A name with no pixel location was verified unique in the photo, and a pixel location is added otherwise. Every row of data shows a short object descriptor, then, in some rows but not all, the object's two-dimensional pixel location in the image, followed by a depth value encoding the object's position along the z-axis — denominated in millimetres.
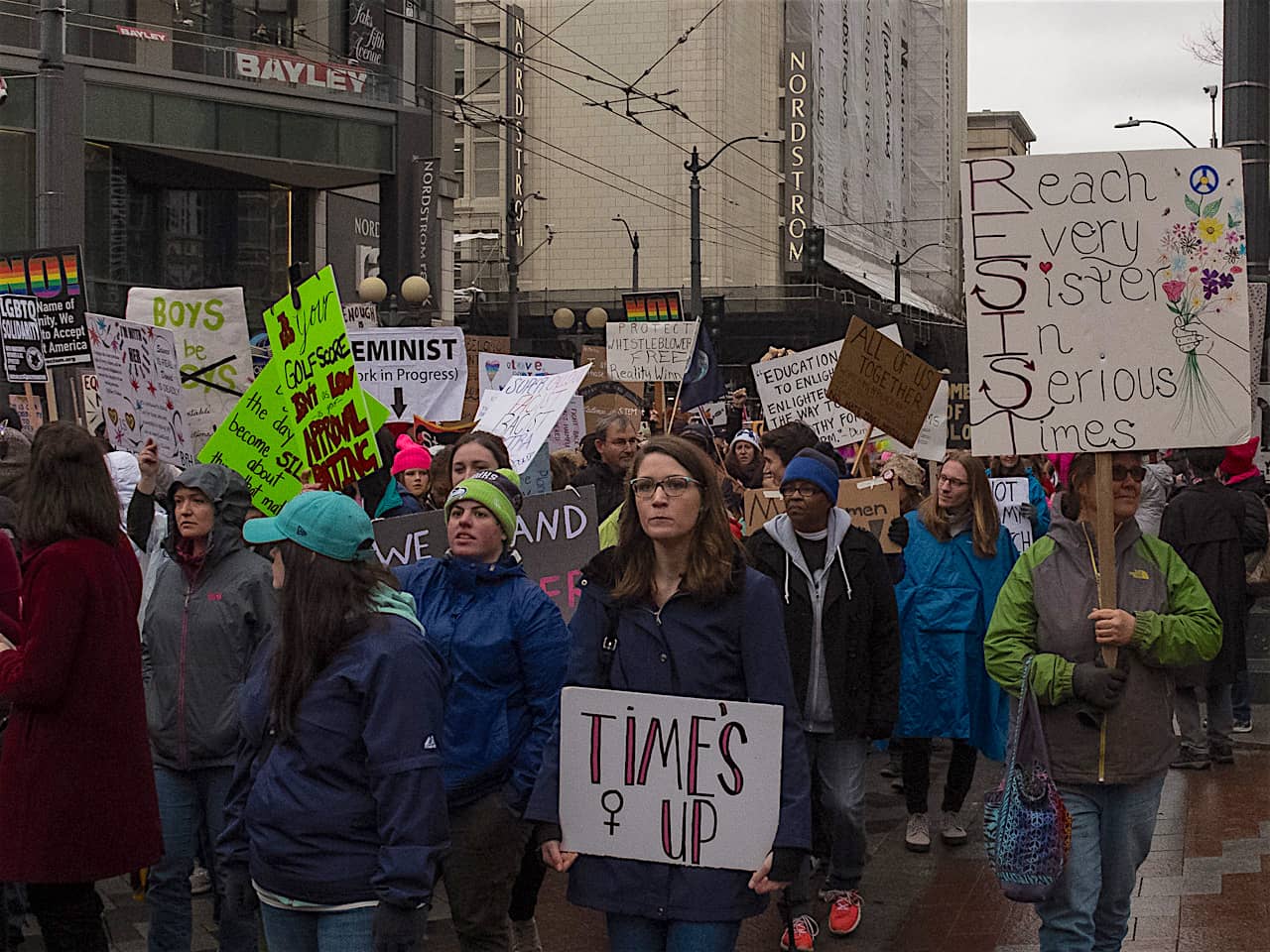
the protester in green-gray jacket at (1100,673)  4953
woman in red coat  4816
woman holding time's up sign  4043
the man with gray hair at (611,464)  9664
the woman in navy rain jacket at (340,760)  3820
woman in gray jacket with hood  5453
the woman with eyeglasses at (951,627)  7824
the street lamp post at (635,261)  50625
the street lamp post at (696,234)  34062
